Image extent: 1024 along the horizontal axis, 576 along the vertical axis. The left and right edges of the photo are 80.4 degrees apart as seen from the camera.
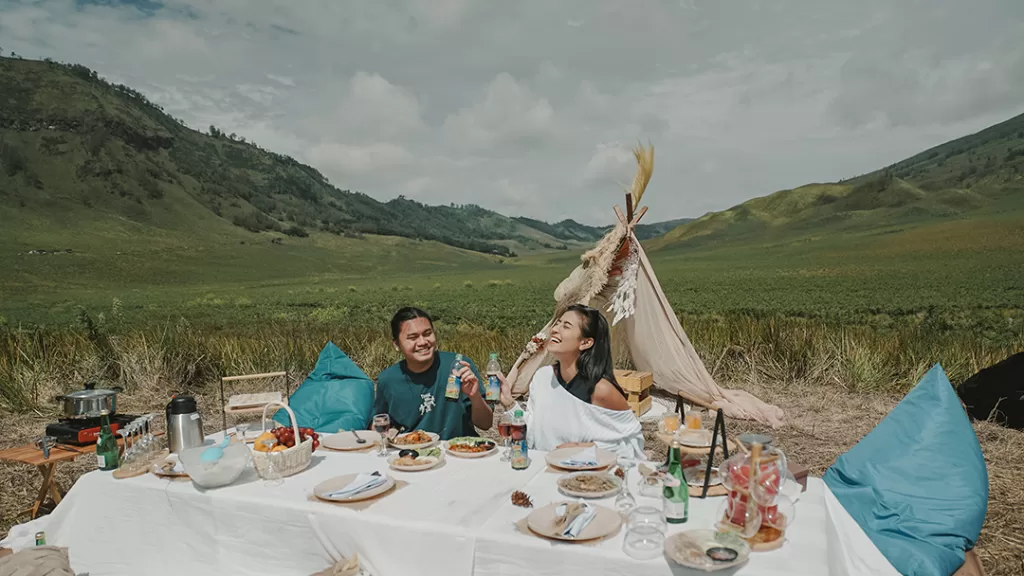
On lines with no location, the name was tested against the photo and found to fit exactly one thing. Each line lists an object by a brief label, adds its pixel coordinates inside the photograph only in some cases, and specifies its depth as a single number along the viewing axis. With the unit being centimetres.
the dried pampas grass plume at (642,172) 607
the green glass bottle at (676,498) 226
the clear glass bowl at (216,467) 274
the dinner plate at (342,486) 259
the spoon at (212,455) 273
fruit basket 286
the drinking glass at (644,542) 204
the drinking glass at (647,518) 215
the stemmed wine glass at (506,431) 305
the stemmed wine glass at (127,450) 309
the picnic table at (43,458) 390
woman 356
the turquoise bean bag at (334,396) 526
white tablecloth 216
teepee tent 621
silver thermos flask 334
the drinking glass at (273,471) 286
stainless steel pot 379
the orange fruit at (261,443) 290
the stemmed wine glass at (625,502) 236
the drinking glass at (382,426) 329
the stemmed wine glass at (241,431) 367
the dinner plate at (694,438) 283
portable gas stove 405
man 380
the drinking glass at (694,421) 294
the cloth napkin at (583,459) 292
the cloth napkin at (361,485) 261
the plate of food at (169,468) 301
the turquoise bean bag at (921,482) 310
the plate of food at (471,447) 315
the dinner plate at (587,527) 215
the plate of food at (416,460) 296
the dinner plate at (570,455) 290
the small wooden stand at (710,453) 241
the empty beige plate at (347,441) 339
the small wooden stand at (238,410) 430
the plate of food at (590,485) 255
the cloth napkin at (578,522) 216
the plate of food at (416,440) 329
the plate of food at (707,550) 194
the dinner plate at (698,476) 267
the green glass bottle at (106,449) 314
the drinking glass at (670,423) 286
